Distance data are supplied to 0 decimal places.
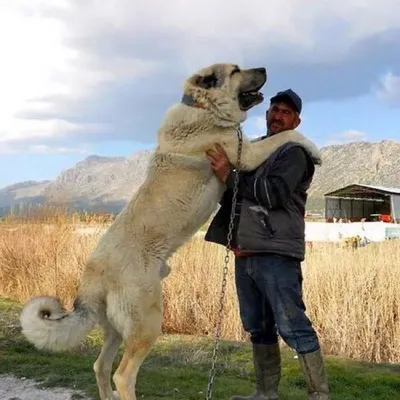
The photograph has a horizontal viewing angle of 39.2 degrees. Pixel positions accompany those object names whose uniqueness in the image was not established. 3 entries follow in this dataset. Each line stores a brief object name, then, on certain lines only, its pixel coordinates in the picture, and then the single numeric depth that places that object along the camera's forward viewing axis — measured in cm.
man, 367
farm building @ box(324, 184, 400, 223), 3494
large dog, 373
